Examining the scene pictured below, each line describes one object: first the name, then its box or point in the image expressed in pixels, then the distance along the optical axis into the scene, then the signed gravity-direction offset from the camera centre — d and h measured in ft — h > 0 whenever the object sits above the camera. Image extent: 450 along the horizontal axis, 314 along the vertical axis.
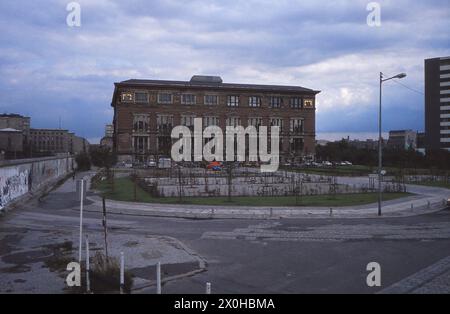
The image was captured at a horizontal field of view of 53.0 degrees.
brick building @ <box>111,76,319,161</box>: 357.41 +38.08
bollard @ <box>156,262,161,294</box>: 30.52 -8.39
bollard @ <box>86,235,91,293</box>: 33.70 -9.37
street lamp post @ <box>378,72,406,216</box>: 87.25 +15.62
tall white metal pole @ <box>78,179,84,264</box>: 40.04 -2.97
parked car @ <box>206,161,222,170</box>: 255.09 -5.51
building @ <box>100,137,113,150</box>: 481.09 +16.73
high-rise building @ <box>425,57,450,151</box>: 388.98 +48.02
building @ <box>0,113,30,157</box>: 369.09 +28.16
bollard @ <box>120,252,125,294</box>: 32.12 -8.65
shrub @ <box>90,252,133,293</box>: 34.76 -9.81
